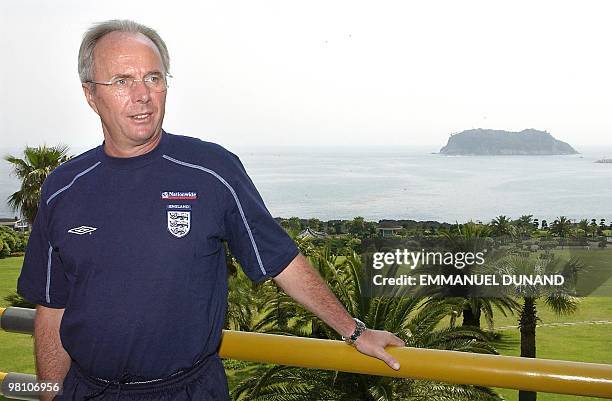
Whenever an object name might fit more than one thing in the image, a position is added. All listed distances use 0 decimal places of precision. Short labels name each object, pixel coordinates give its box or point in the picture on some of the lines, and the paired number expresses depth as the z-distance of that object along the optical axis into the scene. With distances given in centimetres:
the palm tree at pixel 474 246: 2236
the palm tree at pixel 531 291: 2325
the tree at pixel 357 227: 5080
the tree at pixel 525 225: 3994
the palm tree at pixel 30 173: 2784
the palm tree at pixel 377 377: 1018
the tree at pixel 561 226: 4538
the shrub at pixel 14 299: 1446
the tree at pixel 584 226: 5001
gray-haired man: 137
